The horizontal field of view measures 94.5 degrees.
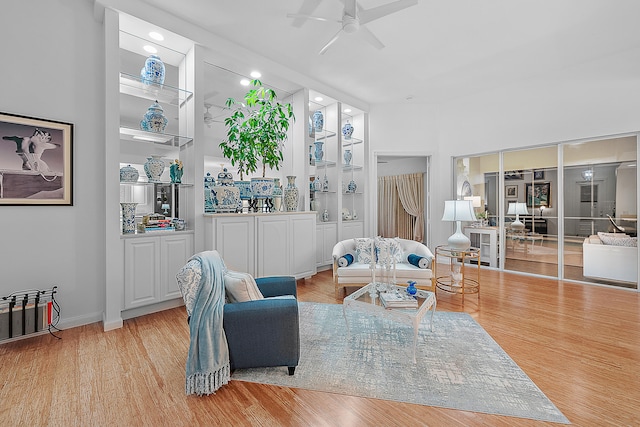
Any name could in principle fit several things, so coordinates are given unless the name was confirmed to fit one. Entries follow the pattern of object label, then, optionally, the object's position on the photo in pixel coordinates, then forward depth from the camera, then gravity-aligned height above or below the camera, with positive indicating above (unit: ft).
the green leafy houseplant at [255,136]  13.16 +3.43
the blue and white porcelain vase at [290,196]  15.01 +0.78
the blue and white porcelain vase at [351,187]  19.58 +1.60
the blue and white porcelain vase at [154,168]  10.96 +1.64
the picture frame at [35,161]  8.55 +1.54
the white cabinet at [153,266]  10.17 -1.97
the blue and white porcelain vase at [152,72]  10.91 +5.18
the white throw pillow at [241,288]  7.10 -1.87
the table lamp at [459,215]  12.76 -0.21
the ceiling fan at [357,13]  8.89 +6.17
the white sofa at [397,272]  12.03 -2.53
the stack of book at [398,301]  7.77 -2.41
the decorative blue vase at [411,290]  8.45 -2.27
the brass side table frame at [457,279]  12.55 -3.27
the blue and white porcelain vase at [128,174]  10.41 +1.34
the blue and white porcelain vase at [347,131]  19.62 +5.34
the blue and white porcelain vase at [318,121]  17.83 +5.44
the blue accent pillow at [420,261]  12.14 -2.07
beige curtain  25.58 +0.45
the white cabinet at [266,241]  11.95 -1.35
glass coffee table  7.48 -2.60
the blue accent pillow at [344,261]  12.62 -2.13
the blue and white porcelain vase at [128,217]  10.25 -0.20
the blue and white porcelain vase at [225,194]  12.50 +0.73
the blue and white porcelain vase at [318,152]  18.03 +3.64
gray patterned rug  6.06 -3.82
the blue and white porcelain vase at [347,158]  20.03 +3.61
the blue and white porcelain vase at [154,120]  10.96 +3.41
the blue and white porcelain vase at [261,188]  13.87 +1.10
